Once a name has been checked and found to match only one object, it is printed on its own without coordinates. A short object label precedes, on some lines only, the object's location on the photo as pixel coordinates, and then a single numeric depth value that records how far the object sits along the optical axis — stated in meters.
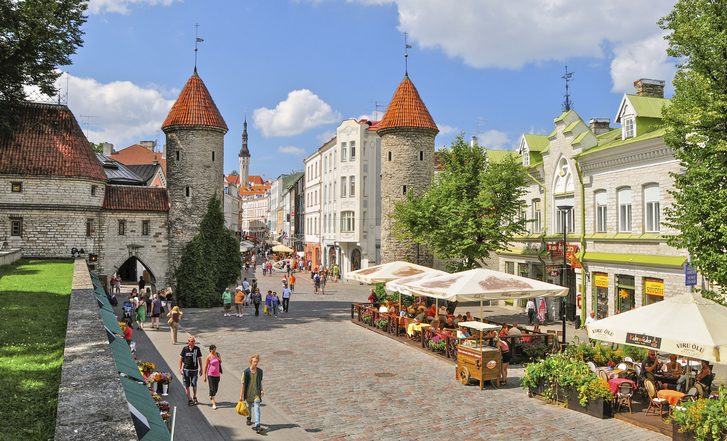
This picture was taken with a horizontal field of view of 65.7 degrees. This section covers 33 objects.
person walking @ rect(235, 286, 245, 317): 28.88
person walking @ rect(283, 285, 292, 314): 30.60
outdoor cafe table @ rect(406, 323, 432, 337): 20.27
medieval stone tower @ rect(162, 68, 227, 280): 35.78
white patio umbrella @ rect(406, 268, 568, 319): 17.61
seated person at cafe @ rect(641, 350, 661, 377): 13.28
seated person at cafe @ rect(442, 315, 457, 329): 20.52
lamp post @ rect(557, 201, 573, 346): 18.77
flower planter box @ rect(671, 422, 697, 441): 10.05
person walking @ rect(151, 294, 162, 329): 24.64
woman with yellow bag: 11.73
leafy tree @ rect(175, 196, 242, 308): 34.50
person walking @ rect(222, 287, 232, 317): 29.70
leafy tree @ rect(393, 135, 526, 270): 27.16
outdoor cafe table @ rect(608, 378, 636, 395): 12.37
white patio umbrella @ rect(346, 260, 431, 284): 25.89
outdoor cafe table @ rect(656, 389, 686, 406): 11.74
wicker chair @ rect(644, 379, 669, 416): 11.91
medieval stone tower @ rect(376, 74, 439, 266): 40.16
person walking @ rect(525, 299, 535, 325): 26.48
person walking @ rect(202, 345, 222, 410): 13.18
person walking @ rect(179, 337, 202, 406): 13.55
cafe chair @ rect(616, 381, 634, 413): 12.36
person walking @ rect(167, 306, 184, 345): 21.50
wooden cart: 14.85
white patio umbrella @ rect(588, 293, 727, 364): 10.71
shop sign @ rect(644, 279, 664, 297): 21.33
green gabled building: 21.70
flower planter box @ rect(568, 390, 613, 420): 12.22
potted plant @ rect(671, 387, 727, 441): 9.30
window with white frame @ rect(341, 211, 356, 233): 50.06
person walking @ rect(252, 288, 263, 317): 29.75
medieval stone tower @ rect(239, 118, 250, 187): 176.12
